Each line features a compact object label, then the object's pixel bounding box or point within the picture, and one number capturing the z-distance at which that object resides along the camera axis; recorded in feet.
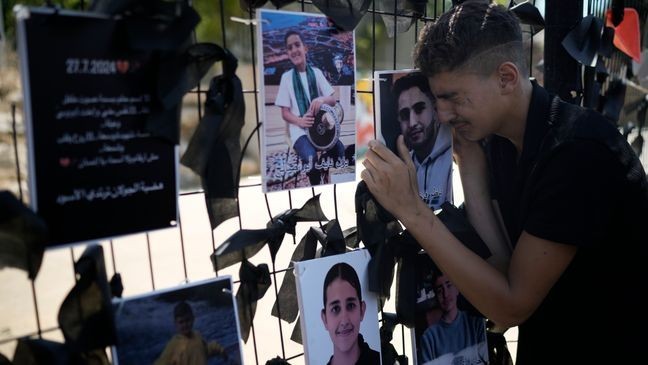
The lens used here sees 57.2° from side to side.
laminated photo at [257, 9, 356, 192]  2.67
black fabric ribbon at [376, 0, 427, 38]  3.46
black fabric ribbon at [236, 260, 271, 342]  2.82
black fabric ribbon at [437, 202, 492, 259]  3.39
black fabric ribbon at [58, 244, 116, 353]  2.31
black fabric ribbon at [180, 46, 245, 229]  2.55
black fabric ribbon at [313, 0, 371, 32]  2.84
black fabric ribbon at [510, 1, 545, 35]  3.85
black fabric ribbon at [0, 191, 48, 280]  2.06
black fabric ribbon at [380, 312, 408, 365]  3.31
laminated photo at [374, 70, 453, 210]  3.15
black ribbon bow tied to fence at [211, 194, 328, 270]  2.65
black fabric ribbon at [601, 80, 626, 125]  4.82
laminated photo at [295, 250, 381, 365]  2.90
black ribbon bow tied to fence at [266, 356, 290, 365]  3.00
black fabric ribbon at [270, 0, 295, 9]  2.72
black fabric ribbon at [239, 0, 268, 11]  2.71
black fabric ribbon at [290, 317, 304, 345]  3.22
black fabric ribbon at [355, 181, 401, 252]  3.17
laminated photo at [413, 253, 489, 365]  3.41
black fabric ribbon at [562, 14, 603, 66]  4.05
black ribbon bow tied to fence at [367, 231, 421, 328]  3.21
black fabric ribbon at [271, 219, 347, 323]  3.05
